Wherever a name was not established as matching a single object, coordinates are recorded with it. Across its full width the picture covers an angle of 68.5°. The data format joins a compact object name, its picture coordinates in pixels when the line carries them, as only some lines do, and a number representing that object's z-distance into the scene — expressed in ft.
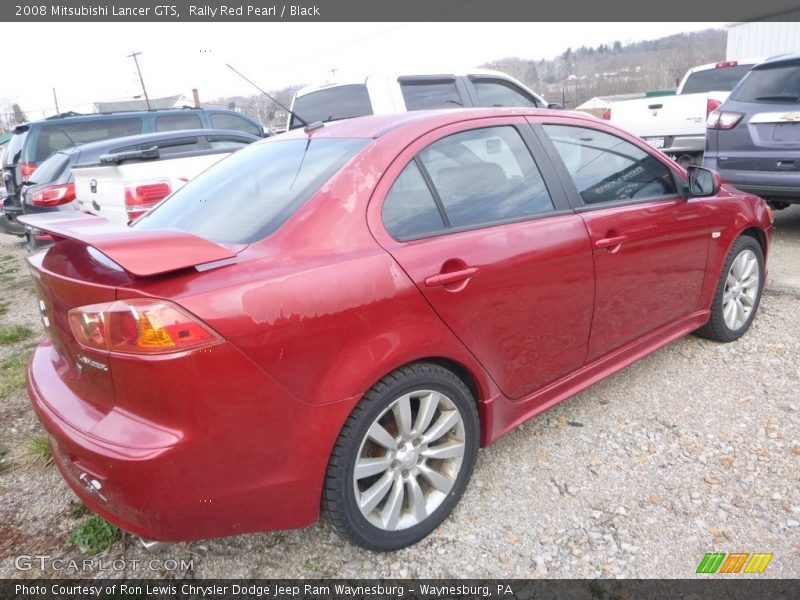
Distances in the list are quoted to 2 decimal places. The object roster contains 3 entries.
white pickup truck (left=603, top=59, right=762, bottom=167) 27.53
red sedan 5.64
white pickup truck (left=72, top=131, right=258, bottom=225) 15.20
